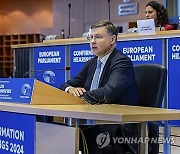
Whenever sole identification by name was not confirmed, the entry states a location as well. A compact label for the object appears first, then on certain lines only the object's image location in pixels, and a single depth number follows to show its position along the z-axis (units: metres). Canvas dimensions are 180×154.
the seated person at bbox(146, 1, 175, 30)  6.18
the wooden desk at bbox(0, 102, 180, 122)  2.58
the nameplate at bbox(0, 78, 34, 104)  3.05
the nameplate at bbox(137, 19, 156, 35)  5.75
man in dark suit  3.11
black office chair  3.52
